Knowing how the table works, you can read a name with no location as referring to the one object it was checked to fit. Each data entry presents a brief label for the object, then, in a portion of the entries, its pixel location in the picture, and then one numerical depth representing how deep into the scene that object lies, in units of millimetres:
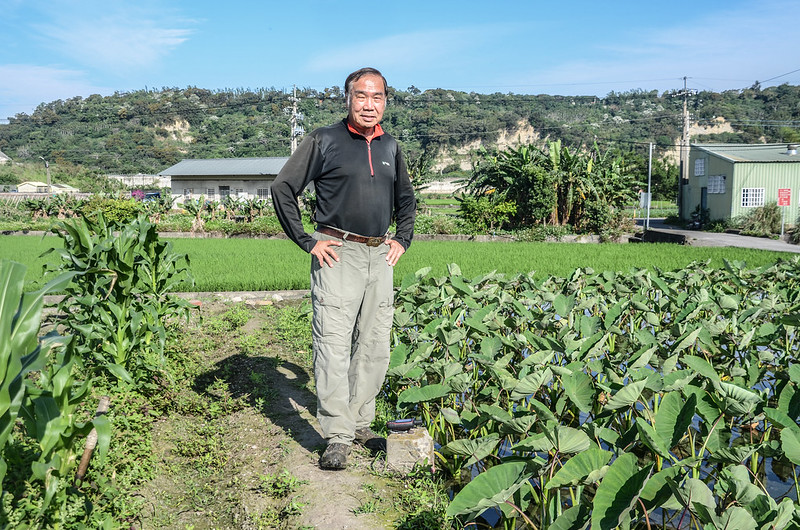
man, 3430
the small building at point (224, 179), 37125
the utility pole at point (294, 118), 34006
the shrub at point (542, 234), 21219
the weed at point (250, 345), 6223
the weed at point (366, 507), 2947
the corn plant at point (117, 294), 4777
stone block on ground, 3386
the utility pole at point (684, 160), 32719
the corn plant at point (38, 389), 2156
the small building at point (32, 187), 55659
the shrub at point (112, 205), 26056
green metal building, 27422
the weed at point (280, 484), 3232
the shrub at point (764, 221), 24766
